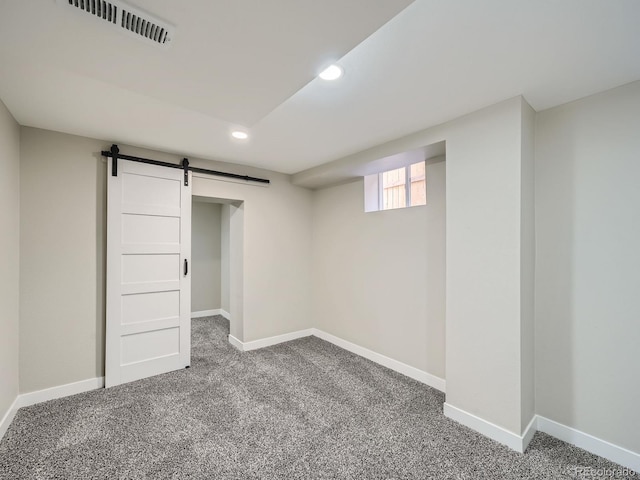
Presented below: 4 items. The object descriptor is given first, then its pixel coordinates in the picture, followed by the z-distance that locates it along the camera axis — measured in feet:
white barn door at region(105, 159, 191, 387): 9.04
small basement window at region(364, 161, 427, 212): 10.69
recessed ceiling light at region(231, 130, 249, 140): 8.40
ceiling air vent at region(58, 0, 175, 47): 3.43
